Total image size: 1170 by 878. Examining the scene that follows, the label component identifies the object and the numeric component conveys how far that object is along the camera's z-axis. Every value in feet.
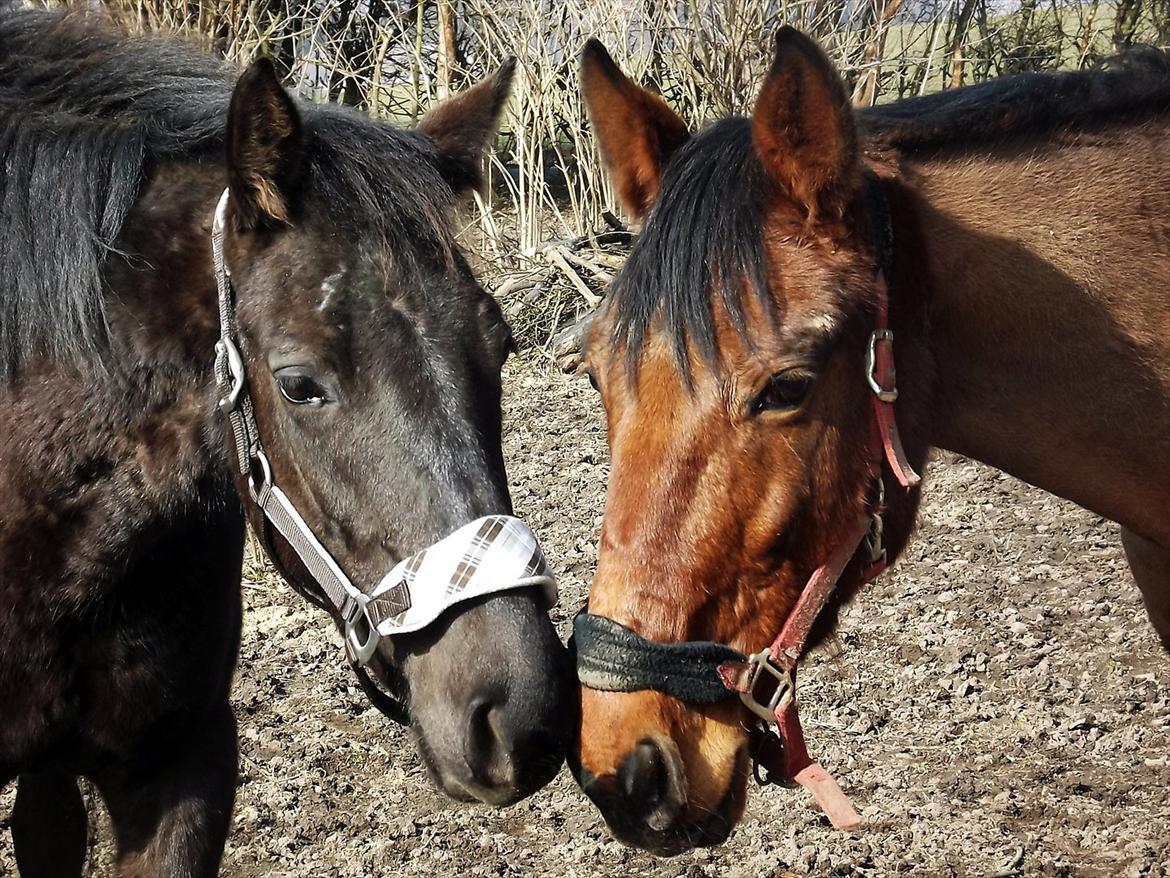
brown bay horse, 6.31
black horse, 6.35
